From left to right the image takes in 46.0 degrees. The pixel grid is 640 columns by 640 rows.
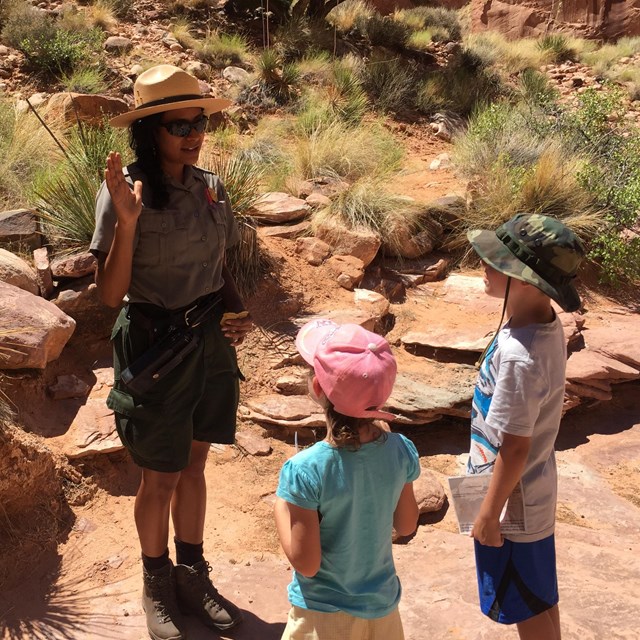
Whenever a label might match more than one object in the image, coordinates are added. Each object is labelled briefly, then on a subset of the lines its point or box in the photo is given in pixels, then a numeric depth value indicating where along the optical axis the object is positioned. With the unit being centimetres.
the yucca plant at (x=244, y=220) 551
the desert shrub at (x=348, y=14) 1467
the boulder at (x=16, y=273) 434
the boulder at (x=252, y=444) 429
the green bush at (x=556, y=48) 1735
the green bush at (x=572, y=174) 693
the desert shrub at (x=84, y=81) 951
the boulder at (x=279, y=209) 620
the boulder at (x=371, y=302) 566
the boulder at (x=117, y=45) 1153
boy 203
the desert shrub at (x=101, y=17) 1222
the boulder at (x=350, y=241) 616
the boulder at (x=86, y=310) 459
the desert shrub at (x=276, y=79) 1105
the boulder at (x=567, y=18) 2158
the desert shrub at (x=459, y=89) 1205
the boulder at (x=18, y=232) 488
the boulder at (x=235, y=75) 1145
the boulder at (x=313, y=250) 602
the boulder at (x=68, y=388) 415
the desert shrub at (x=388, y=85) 1159
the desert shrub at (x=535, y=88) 1101
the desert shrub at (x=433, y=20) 1722
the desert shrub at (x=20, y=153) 564
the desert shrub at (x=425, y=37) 1496
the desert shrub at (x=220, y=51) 1204
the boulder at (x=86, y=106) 800
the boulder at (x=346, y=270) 588
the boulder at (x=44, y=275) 462
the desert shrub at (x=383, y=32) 1451
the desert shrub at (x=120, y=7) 1276
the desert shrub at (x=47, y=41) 1036
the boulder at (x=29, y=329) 381
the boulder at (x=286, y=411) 446
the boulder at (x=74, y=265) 467
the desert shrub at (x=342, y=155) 750
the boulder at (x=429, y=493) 384
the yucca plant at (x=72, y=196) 491
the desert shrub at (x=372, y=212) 636
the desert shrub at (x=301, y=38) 1255
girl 176
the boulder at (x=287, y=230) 613
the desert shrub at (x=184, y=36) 1229
